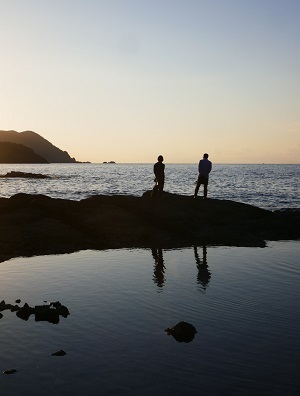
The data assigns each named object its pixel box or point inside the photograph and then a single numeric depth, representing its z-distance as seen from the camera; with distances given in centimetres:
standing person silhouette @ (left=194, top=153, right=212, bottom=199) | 2723
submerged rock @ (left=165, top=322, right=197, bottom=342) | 865
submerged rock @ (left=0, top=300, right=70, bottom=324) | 977
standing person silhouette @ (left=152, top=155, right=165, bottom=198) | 2641
